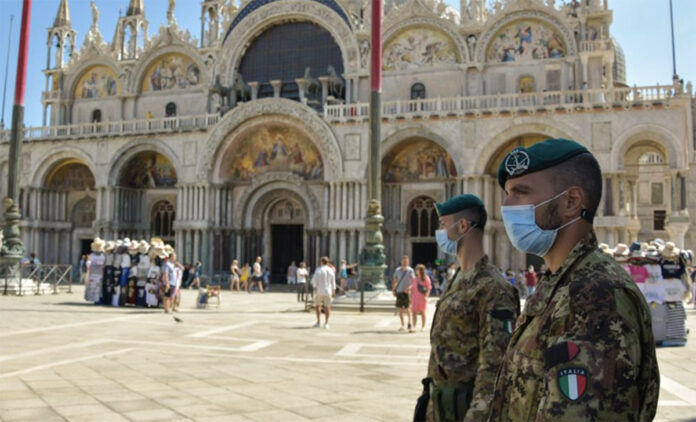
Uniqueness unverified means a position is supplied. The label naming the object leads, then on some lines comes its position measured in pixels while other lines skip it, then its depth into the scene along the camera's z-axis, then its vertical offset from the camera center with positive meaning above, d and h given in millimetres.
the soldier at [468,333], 3607 -417
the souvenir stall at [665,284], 13078 -479
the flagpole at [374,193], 20391 +2085
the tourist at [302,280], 24067 -723
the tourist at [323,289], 15133 -657
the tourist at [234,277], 28609 -728
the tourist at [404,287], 15312 -610
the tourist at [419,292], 14559 -695
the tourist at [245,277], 30206 -749
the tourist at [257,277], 29203 -777
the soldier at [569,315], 2070 -183
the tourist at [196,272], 30891 -540
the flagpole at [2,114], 38812 +9154
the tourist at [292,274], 31938 -645
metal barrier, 23328 -613
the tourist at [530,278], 24766 -646
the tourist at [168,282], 18219 -595
